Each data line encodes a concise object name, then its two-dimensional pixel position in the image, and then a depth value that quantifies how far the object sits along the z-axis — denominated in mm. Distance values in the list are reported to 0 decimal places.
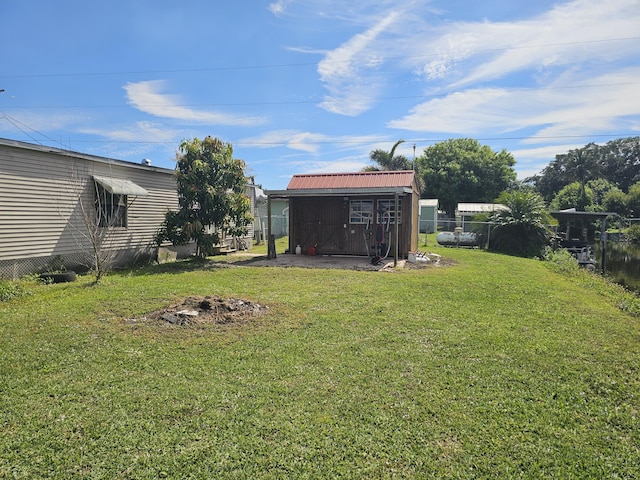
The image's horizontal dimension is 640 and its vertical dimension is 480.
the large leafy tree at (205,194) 11062
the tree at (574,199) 38450
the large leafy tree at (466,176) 38062
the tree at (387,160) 27156
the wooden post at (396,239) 11103
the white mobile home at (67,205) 8008
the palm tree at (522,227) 16359
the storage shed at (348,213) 12758
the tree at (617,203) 34656
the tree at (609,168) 51344
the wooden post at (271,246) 12656
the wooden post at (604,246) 15716
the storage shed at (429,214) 28016
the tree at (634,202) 33875
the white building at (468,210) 29672
